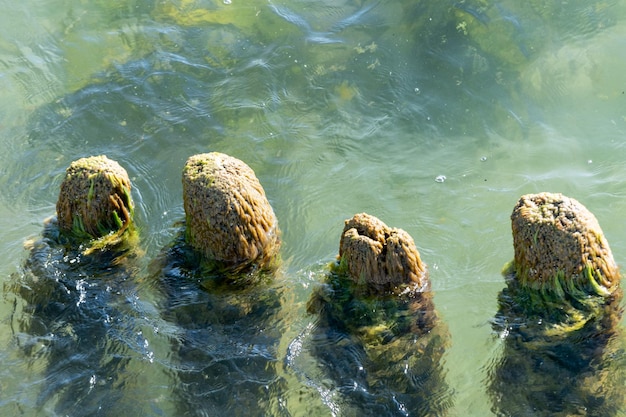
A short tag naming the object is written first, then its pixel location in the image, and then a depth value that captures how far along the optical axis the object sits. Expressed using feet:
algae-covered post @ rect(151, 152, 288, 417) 20.15
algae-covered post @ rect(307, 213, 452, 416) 19.40
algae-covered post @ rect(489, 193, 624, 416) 18.58
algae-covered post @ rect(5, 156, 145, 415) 20.44
